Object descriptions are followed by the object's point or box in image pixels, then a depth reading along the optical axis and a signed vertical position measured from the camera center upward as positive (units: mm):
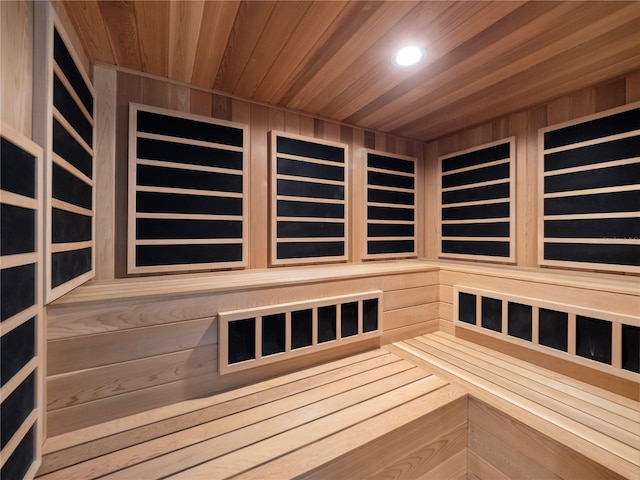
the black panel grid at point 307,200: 1756 +279
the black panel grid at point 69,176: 870 +238
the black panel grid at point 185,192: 1388 +264
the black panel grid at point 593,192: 1389 +282
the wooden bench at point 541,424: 877 -689
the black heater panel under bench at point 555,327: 1154 -447
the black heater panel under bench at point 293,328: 1183 -454
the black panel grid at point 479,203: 1889 +295
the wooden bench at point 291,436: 822 -701
